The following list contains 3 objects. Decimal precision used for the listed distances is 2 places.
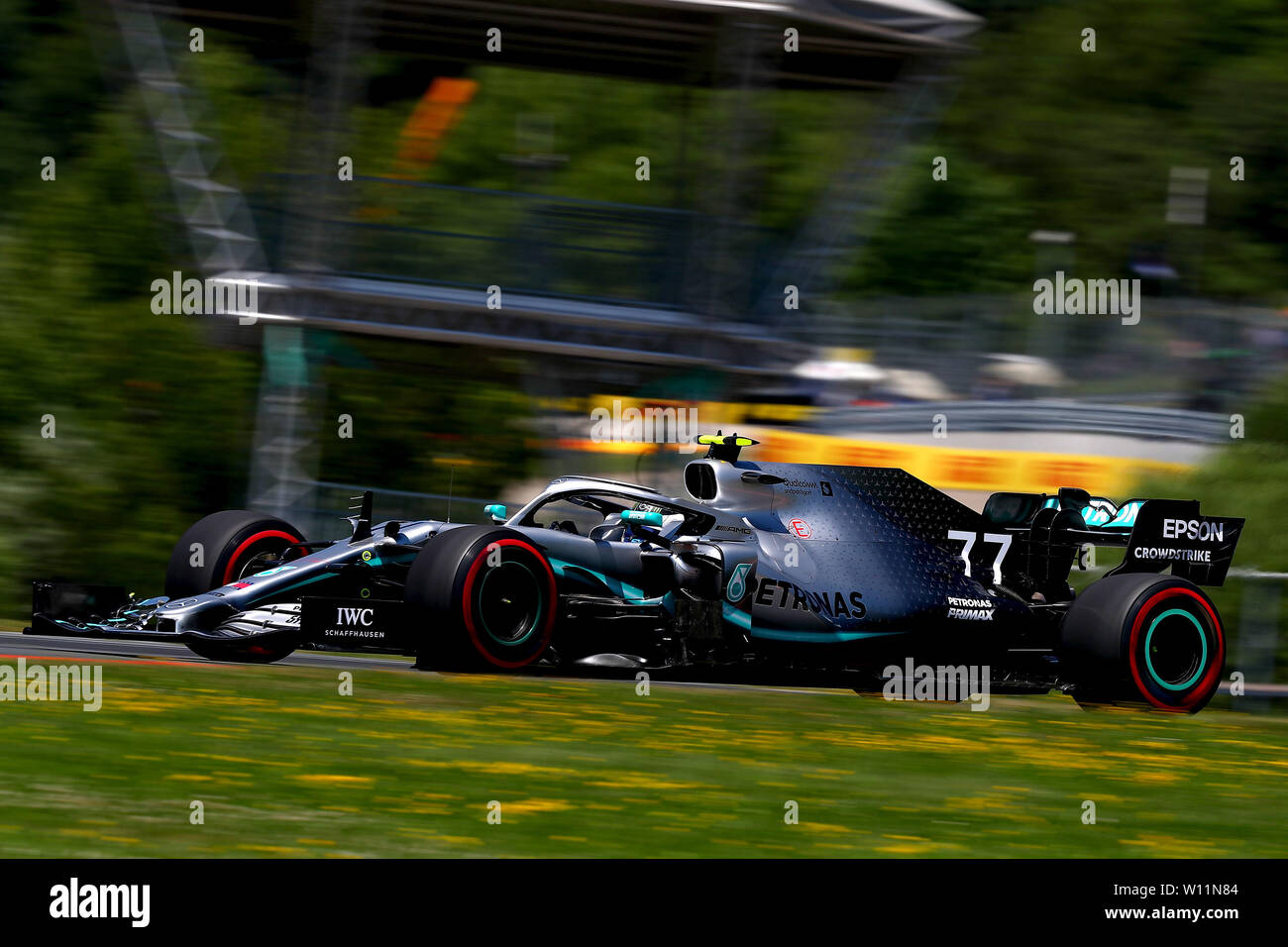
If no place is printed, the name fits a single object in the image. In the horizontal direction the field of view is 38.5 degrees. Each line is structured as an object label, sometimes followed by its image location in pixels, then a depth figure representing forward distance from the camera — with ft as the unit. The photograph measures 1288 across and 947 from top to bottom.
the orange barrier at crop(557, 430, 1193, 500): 60.80
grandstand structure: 52.65
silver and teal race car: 33.60
